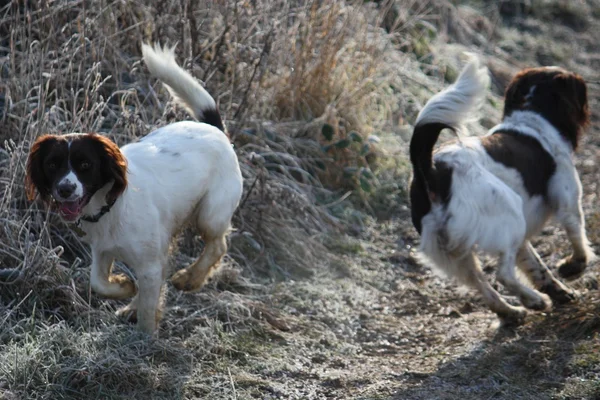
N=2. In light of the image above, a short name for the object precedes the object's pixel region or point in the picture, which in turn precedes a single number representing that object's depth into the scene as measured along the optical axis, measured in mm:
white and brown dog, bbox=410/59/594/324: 8930
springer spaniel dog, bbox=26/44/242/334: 7258
